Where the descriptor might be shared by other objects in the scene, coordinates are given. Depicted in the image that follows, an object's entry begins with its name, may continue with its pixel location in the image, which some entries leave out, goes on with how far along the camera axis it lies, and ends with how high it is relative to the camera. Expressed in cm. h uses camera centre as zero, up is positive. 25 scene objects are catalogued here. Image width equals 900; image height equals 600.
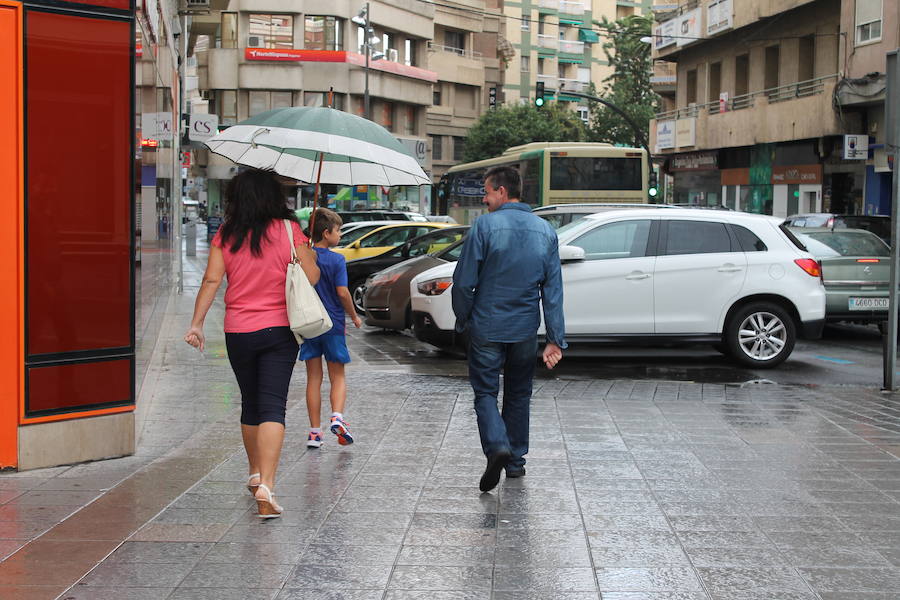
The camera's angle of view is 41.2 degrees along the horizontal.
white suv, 1259 -62
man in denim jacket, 661 -38
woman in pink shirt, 602 -39
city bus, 2872 +122
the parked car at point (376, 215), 3134 +16
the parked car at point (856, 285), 1552 -73
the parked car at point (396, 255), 1877 -54
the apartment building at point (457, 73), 7306 +932
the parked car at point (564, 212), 1503 +16
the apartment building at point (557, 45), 8300 +1294
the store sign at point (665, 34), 4278 +699
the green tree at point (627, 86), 6650 +808
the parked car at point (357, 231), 2309 -19
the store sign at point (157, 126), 934 +84
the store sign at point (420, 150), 4078 +248
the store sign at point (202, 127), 2420 +186
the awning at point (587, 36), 8819 +1389
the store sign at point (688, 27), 4066 +686
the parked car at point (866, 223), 1817 +9
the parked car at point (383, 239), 2178 -32
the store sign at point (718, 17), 3787 +677
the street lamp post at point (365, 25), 5061 +846
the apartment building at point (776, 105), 3034 +362
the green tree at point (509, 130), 7100 +566
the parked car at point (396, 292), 1522 -90
